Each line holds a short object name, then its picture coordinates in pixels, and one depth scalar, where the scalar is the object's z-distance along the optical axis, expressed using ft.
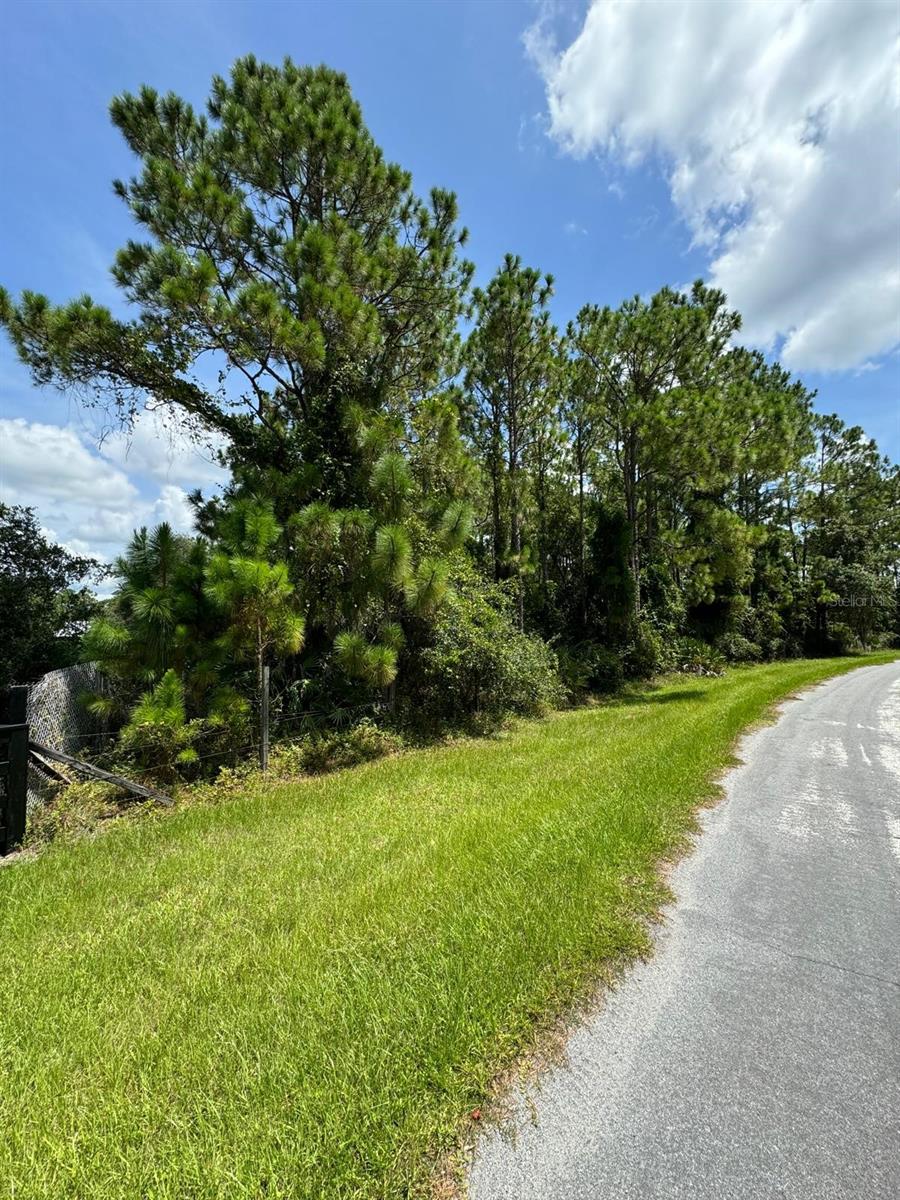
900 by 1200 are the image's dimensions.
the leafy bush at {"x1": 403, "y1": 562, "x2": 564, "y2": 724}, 28.48
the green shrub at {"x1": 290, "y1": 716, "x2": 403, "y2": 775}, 21.83
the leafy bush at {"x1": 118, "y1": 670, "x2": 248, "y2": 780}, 18.22
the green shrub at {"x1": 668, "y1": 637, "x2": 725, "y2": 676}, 55.57
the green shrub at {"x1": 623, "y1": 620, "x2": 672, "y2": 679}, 48.91
